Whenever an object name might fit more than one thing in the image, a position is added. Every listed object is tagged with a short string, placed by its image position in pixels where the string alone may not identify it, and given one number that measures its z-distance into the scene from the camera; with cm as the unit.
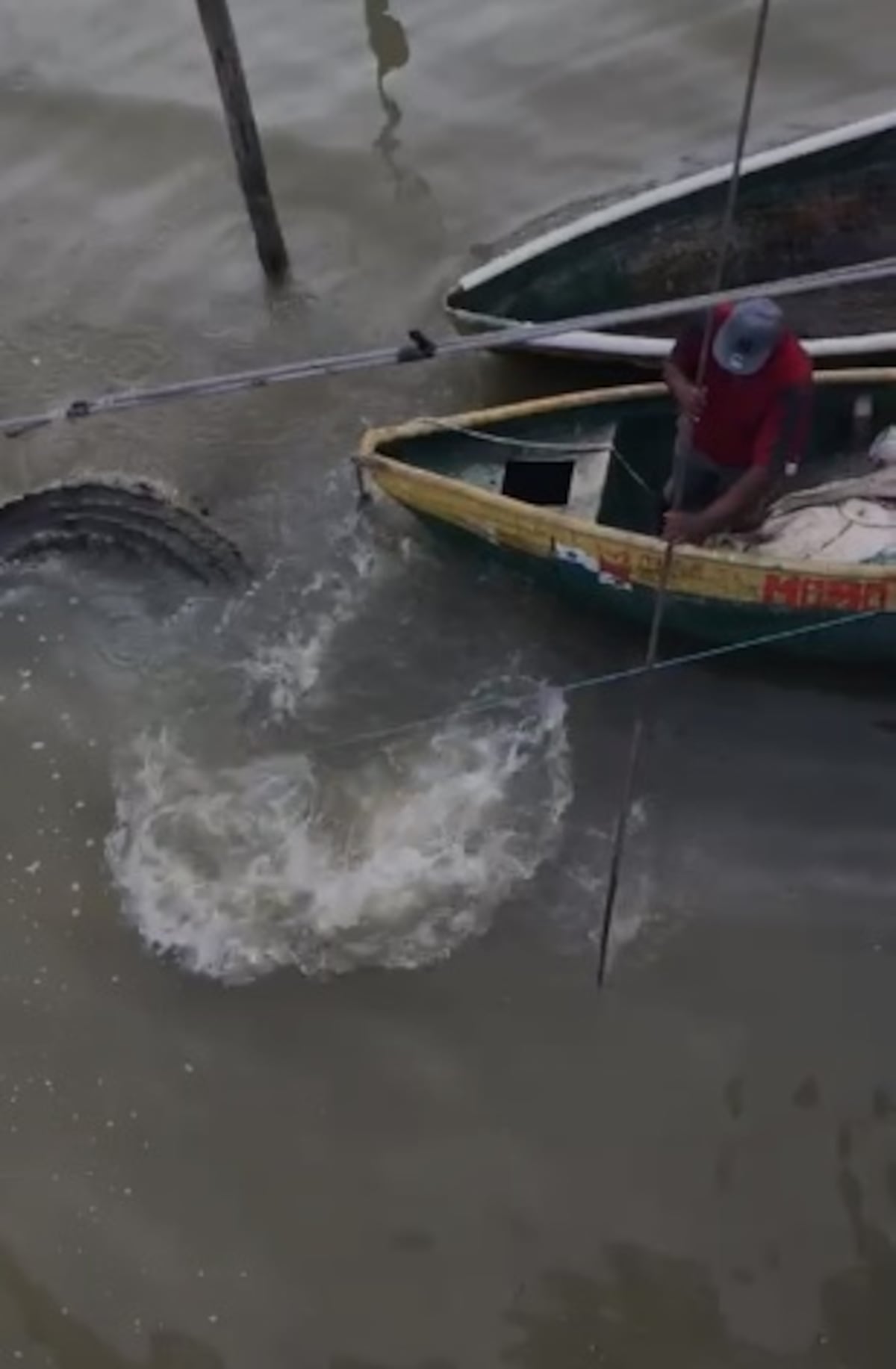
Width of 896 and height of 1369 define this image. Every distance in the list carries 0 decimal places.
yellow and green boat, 688
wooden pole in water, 804
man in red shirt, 659
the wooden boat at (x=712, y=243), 831
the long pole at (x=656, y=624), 489
